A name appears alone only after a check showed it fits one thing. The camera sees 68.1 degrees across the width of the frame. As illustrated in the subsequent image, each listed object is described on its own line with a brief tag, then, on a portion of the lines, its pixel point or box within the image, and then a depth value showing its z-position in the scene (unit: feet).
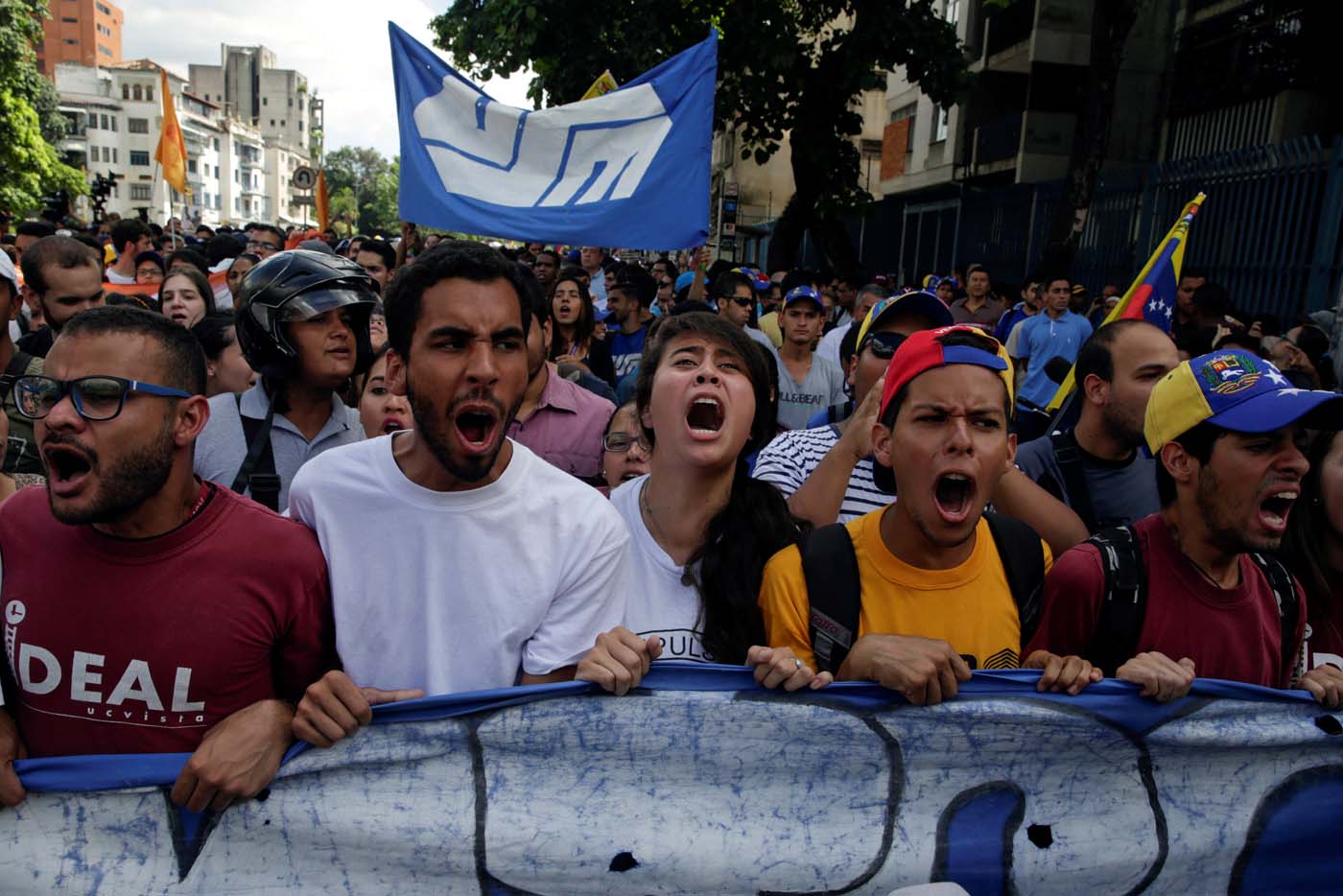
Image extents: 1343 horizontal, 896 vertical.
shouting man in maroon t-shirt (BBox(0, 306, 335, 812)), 6.36
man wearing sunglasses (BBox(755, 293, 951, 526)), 9.72
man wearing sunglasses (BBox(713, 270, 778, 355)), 24.98
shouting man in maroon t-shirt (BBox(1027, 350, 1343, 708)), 7.55
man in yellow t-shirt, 7.48
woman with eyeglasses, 11.30
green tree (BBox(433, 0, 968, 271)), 48.73
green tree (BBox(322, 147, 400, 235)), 389.39
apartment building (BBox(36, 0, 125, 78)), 366.63
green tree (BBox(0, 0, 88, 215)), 104.78
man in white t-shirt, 6.73
